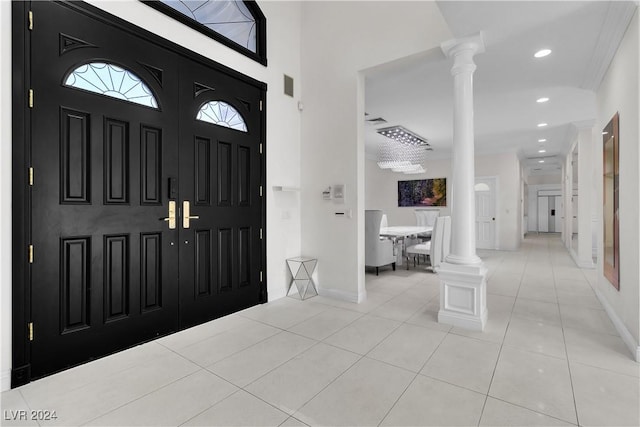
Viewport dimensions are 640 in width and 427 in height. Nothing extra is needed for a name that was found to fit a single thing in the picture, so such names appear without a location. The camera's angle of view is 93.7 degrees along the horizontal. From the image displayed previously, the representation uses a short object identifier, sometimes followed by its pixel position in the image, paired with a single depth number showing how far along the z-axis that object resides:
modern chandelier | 6.70
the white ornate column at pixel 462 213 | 3.02
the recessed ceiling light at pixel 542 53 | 3.18
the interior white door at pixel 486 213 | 8.86
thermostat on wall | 3.91
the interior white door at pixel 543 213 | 15.14
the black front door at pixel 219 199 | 2.99
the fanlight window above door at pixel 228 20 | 2.97
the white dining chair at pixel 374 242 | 5.18
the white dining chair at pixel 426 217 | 8.57
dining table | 5.93
